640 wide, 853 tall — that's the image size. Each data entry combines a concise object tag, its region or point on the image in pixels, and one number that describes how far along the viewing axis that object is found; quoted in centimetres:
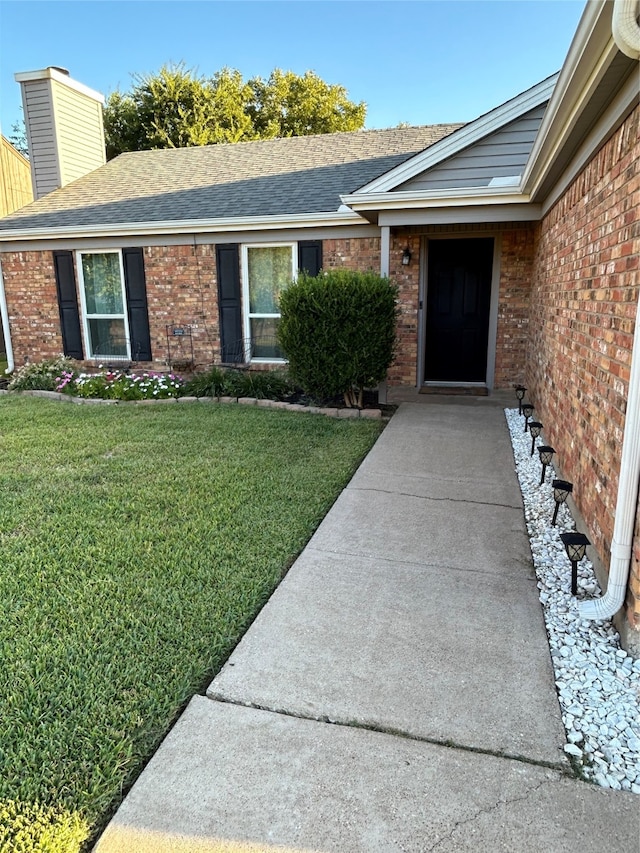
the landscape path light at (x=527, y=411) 598
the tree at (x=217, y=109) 2194
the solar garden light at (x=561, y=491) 359
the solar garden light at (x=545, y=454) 433
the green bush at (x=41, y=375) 890
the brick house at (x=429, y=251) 290
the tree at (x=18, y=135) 2942
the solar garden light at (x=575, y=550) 292
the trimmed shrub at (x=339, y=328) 672
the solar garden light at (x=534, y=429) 519
